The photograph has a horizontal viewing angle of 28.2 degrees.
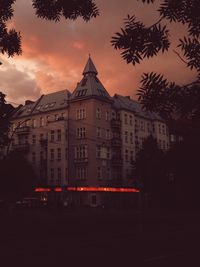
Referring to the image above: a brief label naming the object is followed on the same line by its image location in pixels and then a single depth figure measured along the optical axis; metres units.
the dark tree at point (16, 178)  48.77
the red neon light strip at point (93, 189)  64.69
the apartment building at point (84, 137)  66.69
